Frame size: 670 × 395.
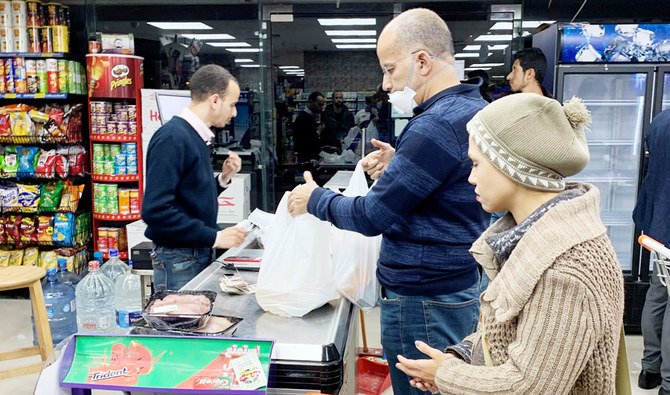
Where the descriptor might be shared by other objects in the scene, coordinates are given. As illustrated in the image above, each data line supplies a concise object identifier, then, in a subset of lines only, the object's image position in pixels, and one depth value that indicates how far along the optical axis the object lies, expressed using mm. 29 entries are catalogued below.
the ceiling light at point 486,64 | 6148
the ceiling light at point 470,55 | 6226
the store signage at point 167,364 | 1533
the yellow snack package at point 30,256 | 5559
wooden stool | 3746
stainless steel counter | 1677
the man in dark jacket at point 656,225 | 3732
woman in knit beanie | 1147
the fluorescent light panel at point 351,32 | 7004
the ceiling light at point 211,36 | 6207
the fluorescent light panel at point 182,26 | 6167
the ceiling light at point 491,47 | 6043
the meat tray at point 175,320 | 1790
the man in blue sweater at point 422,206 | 1787
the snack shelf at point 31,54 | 5297
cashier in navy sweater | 2688
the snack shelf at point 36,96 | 5301
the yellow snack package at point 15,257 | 5551
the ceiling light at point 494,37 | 6011
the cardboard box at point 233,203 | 5703
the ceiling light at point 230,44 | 6195
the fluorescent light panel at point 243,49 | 6148
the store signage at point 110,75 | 5223
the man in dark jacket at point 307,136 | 7355
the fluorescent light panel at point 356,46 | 7465
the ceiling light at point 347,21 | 6484
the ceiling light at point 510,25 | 5914
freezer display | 5055
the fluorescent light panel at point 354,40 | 7295
